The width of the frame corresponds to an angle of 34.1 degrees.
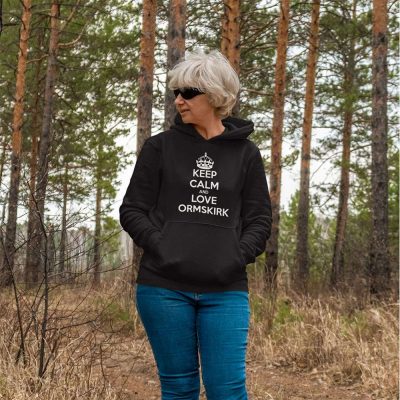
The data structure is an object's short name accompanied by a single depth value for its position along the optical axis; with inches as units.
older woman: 96.0
